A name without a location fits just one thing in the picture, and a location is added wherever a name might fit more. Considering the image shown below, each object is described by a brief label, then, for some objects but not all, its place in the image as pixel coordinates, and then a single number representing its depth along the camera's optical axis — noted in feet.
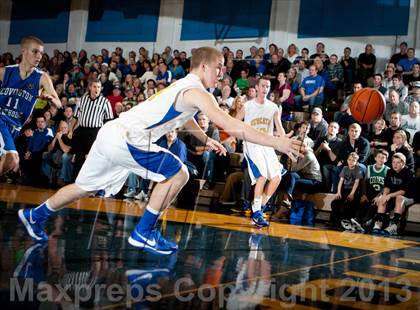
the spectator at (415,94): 32.67
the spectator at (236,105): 34.04
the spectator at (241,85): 42.22
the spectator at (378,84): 35.12
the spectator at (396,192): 24.52
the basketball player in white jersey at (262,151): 22.81
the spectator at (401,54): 40.91
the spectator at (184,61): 49.78
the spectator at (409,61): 39.58
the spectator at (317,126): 31.32
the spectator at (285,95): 38.42
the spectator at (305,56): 43.60
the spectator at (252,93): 34.76
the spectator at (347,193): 26.07
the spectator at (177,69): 48.08
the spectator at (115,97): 43.47
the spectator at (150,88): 41.91
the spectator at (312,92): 38.14
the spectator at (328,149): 28.66
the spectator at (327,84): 39.42
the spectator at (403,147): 26.84
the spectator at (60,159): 33.81
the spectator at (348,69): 40.50
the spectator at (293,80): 40.29
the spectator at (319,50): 44.50
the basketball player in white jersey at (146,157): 12.75
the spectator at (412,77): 36.17
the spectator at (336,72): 39.93
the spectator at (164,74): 46.80
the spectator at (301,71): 40.60
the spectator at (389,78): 36.06
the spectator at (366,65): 40.68
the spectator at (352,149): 28.14
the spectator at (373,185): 25.50
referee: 30.14
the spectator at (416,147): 28.27
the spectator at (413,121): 30.60
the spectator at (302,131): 29.04
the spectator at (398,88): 34.12
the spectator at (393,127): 29.48
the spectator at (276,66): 43.45
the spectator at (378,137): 29.40
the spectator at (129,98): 41.37
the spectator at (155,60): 51.61
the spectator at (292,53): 47.03
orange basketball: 24.43
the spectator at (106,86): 47.44
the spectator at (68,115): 38.67
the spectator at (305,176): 27.55
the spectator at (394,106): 32.22
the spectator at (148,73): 48.01
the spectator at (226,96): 38.11
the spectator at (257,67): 44.60
